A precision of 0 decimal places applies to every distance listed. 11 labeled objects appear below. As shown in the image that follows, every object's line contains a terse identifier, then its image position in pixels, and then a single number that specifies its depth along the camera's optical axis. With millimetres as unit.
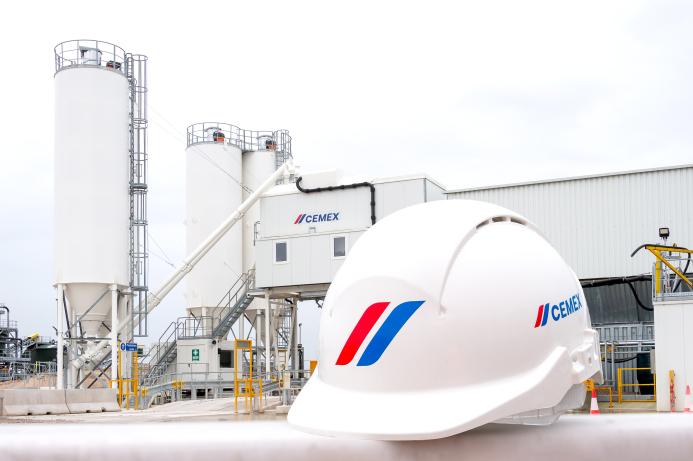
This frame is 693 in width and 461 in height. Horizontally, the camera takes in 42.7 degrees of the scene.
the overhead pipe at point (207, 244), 32656
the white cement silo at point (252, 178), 38531
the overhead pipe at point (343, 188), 26344
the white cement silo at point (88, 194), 29859
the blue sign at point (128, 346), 29578
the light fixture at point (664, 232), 20906
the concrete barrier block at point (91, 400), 24266
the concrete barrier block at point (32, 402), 22000
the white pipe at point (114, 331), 29109
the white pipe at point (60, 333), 29539
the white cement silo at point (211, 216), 37562
